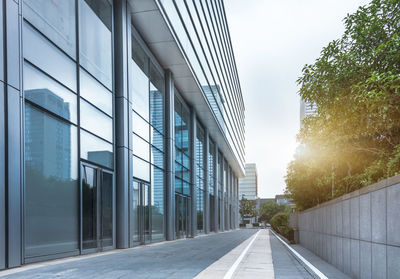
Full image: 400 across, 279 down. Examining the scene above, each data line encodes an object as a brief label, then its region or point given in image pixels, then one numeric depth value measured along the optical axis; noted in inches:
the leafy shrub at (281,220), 1466.5
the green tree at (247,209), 4712.1
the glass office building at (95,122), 373.1
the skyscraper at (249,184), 7514.8
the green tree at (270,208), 5573.8
